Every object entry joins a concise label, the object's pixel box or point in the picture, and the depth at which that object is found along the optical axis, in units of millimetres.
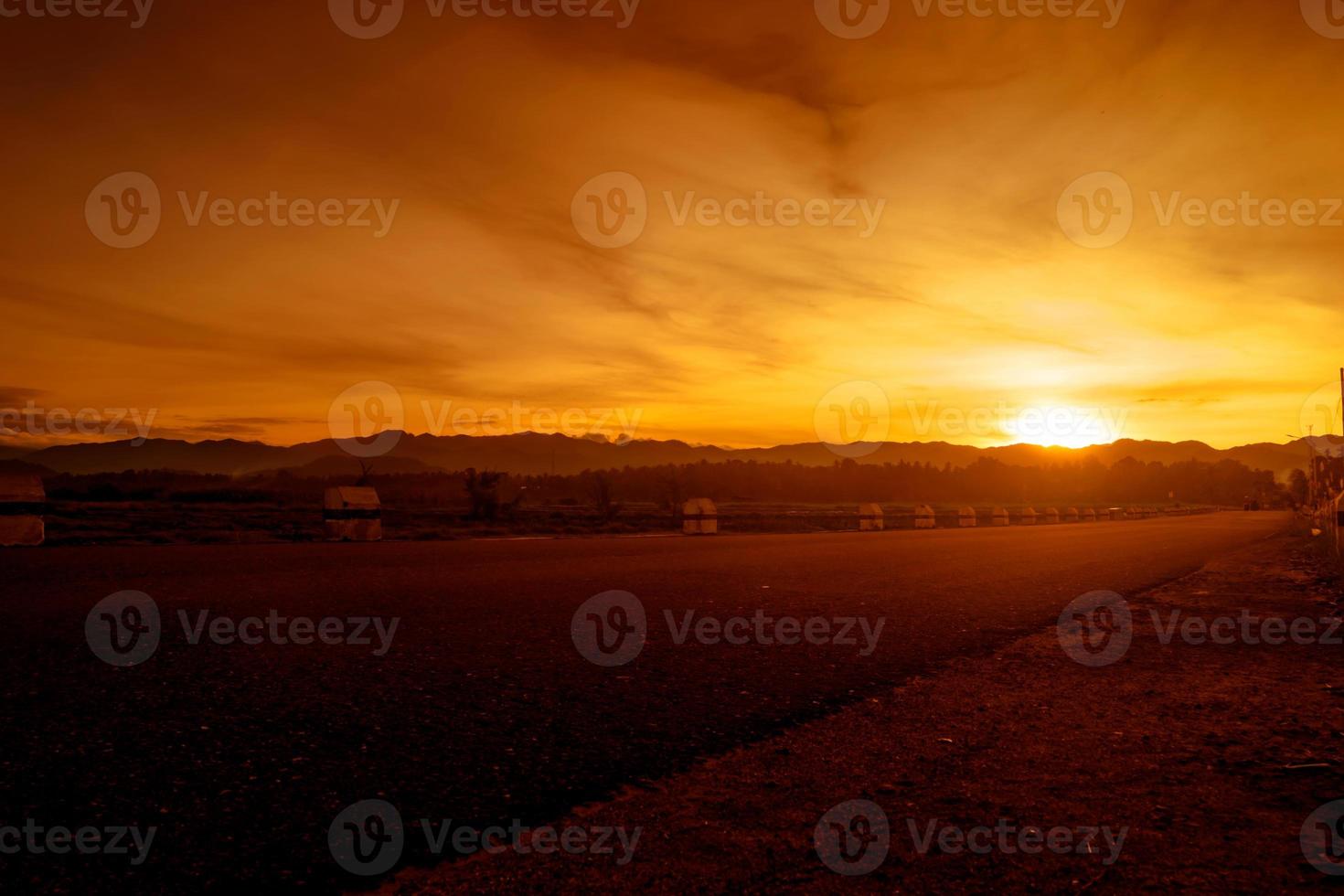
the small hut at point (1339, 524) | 14972
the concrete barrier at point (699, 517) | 25531
